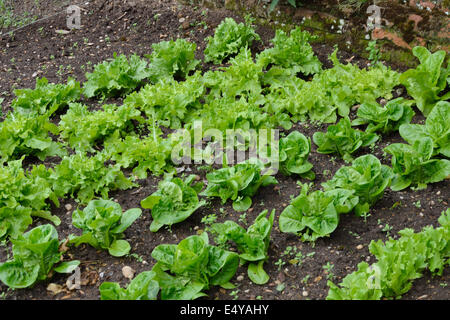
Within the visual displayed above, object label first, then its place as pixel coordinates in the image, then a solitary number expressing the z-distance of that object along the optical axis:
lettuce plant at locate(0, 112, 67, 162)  4.98
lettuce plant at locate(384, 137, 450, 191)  4.21
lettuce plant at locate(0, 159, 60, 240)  4.14
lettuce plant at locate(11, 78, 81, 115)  5.64
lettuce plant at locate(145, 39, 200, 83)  6.11
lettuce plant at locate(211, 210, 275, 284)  3.67
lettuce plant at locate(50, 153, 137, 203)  4.46
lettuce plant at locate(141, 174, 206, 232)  4.13
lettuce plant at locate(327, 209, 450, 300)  3.27
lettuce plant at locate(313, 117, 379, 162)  4.63
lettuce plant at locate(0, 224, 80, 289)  3.60
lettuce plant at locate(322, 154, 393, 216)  4.04
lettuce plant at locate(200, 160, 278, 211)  4.23
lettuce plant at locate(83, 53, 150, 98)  5.95
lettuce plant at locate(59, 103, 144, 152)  5.14
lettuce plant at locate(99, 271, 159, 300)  3.32
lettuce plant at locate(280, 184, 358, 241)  3.86
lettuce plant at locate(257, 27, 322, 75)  5.89
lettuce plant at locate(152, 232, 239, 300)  3.49
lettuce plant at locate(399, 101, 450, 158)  4.41
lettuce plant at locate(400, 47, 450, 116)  5.10
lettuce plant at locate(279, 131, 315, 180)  4.48
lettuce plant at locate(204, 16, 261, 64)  6.26
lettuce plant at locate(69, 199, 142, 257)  3.85
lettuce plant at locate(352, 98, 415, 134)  4.86
